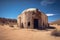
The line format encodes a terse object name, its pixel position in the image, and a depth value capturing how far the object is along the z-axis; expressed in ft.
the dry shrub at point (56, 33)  9.18
